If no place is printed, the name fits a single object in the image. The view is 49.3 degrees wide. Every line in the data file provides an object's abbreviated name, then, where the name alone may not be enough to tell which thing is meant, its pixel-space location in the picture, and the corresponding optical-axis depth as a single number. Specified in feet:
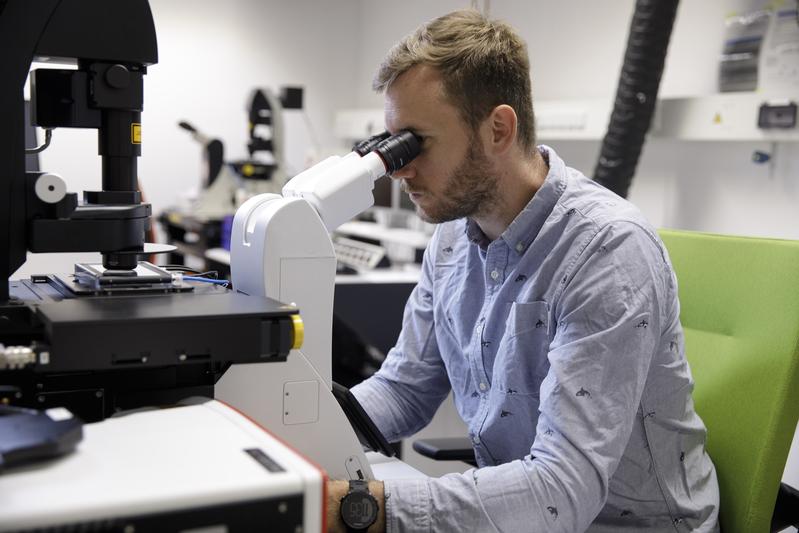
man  3.54
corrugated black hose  8.79
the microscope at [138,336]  2.32
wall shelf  8.93
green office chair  4.09
